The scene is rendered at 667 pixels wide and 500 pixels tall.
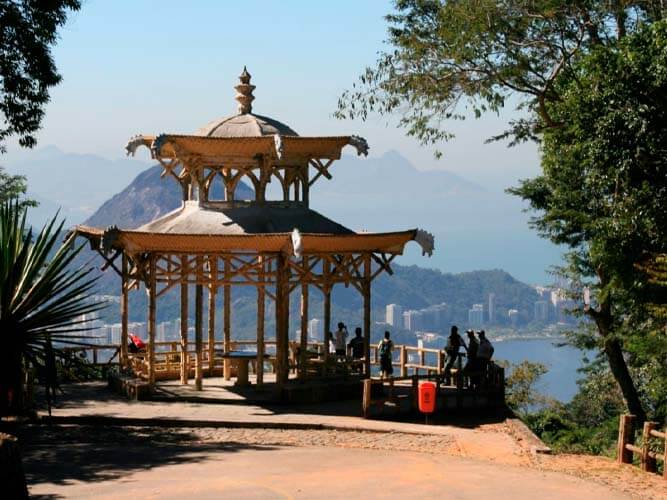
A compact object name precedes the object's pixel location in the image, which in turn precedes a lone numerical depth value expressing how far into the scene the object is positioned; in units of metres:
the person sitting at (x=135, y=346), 29.89
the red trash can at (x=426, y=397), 23.61
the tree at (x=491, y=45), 29.00
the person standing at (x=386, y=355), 27.56
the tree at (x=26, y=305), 16.09
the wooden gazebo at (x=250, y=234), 25.30
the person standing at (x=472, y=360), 26.36
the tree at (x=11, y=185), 44.09
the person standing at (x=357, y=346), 28.45
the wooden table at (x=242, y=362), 27.05
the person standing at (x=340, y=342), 29.00
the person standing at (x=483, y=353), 26.22
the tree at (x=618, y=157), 23.64
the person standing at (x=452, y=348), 26.39
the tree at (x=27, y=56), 25.05
